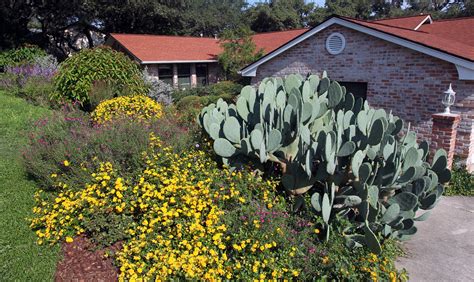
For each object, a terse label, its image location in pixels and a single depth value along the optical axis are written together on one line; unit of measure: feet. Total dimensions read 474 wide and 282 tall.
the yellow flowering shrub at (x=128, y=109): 25.11
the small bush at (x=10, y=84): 44.14
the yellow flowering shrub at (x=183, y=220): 11.42
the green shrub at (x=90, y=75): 33.32
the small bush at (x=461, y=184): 23.21
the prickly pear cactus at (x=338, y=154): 13.57
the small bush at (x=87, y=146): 16.03
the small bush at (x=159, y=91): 44.04
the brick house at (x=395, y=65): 25.35
